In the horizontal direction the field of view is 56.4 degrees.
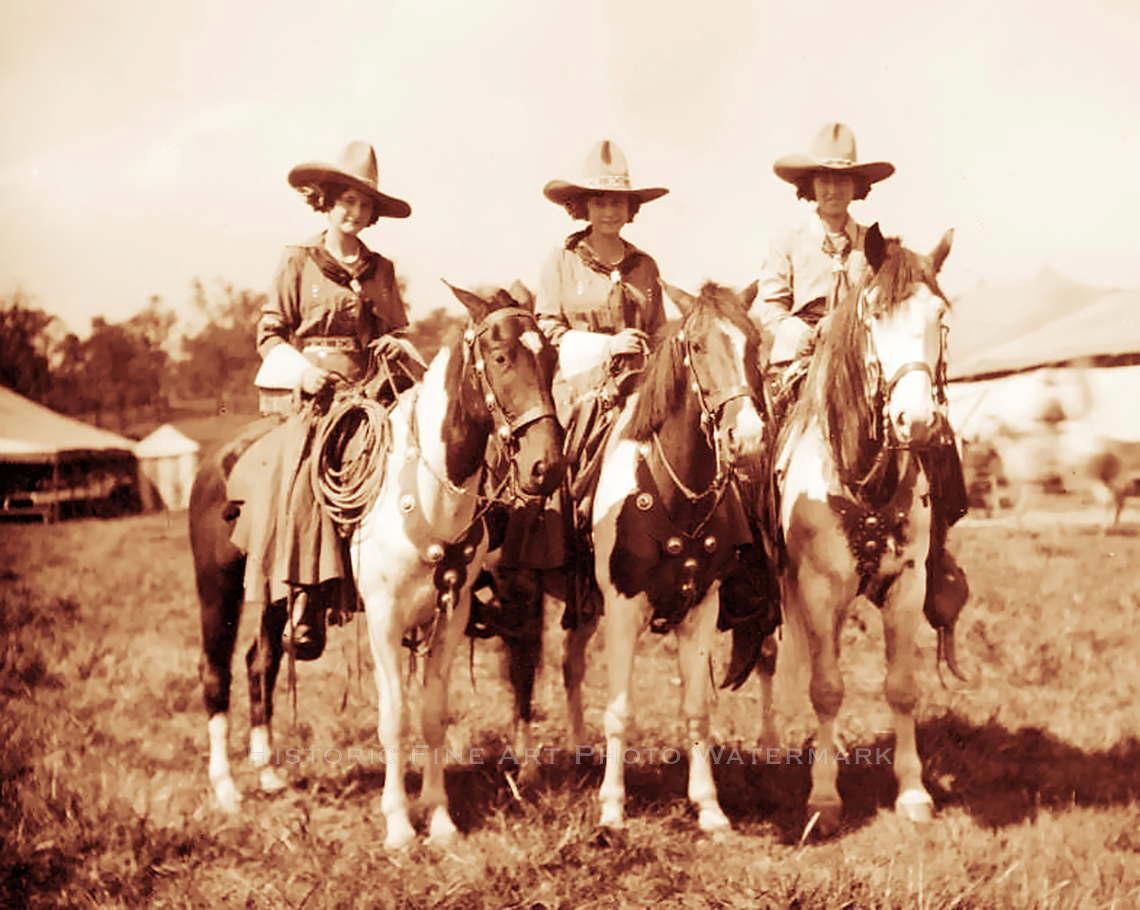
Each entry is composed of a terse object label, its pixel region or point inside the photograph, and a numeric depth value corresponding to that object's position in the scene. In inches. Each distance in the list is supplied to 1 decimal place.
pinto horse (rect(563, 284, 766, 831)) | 209.8
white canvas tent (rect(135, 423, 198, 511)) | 539.2
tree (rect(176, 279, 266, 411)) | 474.3
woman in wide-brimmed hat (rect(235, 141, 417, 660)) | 216.0
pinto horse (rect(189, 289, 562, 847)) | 191.9
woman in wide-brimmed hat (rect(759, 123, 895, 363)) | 246.8
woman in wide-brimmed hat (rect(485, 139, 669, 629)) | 235.6
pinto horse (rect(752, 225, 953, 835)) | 191.9
